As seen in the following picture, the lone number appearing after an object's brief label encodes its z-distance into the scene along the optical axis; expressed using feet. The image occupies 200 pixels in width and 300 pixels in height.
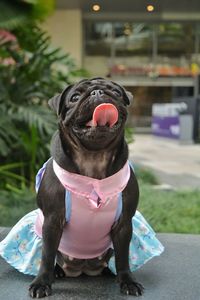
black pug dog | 4.98
